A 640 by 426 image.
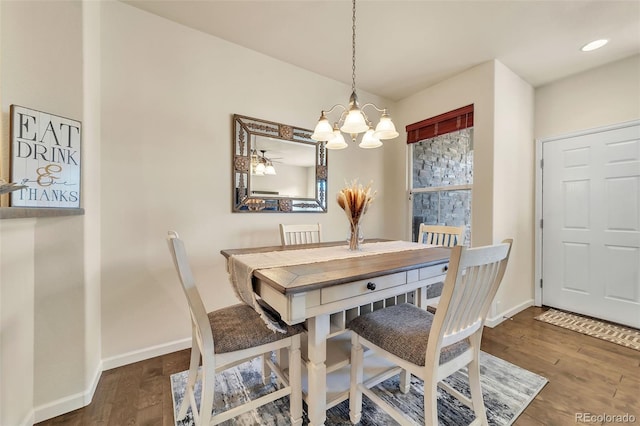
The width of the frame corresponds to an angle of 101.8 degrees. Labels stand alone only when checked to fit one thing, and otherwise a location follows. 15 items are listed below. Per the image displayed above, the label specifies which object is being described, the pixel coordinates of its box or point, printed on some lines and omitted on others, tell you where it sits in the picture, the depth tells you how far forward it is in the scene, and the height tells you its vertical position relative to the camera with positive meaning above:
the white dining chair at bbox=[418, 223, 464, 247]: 2.31 -0.23
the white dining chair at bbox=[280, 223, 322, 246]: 2.27 -0.20
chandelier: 1.65 +0.55
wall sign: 1.29 +0.28
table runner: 1.28 -0.28
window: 2.92 +0.52
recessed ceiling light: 2.30 +1.50
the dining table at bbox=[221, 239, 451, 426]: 1.11 -0.36
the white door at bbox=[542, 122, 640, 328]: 2.55 -0.13
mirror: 2.40 +0.44
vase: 1.88 -0.18
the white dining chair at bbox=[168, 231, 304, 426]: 1.17 -0.65
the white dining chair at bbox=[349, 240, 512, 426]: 1.05 -0.58
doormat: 2.31 -1.14
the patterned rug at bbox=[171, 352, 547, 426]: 1.43 -1.14
